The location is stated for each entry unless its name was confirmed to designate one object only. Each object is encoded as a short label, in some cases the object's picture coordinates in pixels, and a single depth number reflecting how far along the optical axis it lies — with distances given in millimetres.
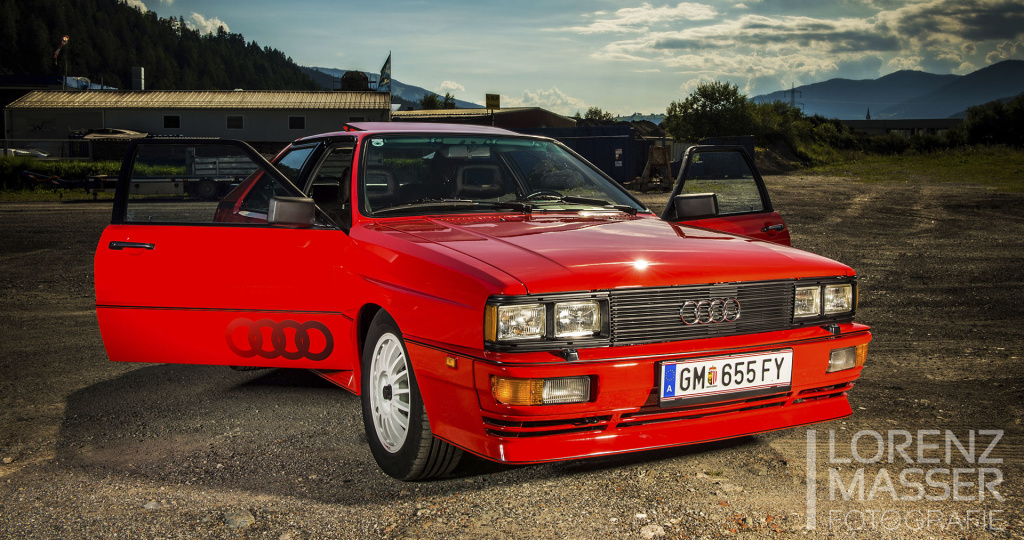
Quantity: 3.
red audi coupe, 2686
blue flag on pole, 52219
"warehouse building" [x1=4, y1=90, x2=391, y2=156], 47906
